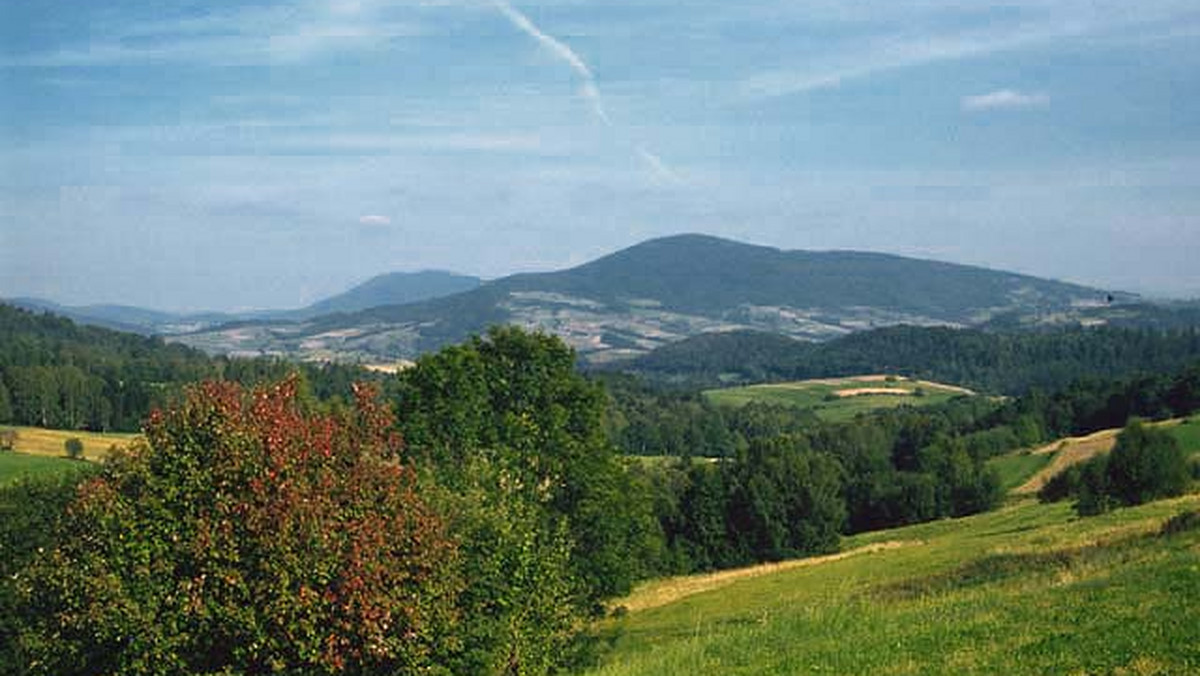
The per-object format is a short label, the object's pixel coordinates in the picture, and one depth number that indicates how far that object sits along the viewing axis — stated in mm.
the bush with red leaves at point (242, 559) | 18875
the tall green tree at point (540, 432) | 38031
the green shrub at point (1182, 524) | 30078
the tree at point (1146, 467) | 56531
